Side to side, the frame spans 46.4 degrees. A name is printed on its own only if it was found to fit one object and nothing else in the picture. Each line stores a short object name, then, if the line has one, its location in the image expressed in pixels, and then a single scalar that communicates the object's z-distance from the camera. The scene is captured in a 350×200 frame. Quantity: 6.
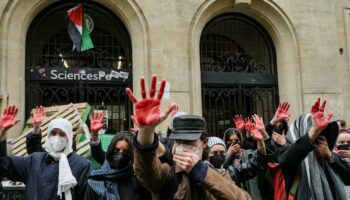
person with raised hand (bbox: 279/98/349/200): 3.64
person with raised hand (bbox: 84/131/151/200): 3.44
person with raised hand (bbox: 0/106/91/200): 3.76
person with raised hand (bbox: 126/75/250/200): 2.31
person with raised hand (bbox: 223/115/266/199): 4.57
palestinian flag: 10.21
